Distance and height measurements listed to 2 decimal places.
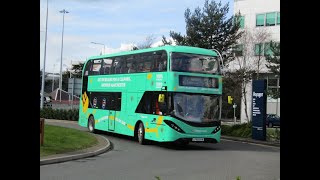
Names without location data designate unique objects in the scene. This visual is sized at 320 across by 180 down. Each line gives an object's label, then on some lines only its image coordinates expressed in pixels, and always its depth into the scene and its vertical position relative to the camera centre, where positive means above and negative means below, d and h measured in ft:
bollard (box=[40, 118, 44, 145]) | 44.06 -3.76
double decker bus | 56.59 -0.11
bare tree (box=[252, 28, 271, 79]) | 143.34 +17.69
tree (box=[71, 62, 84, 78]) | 302.29 +15.63
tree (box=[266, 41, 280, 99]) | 125.59 +10.85
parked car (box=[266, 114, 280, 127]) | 145.92 -8.44
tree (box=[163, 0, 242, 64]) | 132.16 +19.50
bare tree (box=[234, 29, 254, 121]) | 141.11 +14.25
